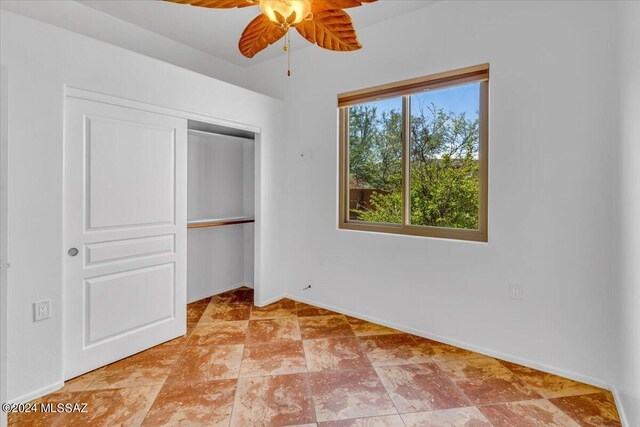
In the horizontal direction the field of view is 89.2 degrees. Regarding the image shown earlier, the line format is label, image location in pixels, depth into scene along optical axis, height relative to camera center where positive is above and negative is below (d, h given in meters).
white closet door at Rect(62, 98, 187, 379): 2.19 -0.17
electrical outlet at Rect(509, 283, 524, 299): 2.38 -0.59
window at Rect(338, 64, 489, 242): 2.66 +0.50
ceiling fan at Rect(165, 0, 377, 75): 1.38 +0.93
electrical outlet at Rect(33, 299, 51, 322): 2.00 -0.62
